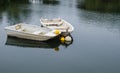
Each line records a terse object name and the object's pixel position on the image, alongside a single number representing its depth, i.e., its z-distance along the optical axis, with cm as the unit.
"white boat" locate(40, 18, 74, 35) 1843
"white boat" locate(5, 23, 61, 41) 1725
